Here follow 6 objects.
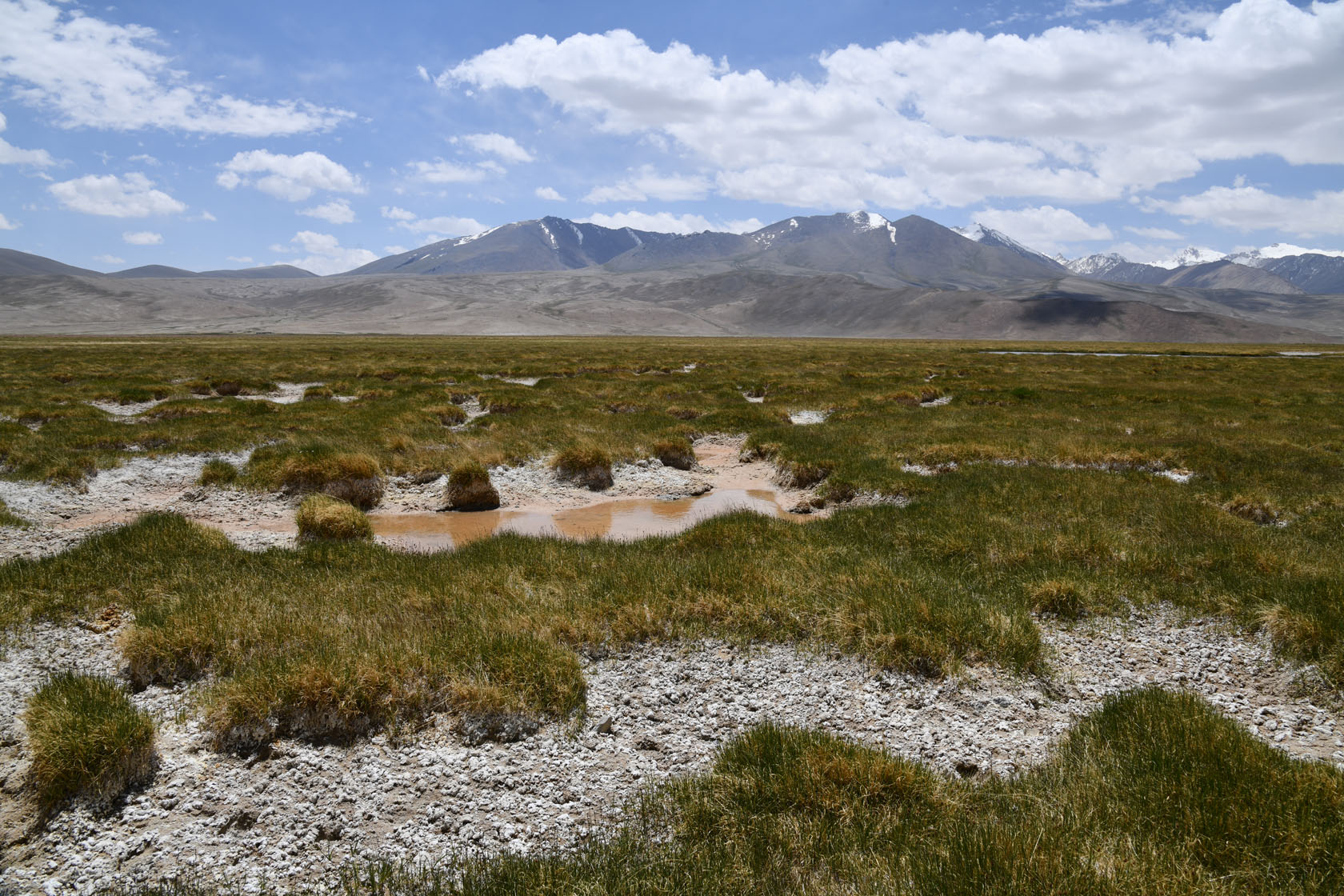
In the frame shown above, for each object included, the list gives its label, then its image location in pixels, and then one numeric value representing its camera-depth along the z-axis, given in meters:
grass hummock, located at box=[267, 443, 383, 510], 15.49
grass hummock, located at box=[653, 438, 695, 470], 19.61
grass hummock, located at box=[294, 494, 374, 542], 12.23
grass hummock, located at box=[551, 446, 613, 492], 17.70
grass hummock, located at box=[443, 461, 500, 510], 15.85
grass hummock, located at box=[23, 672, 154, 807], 4.89
